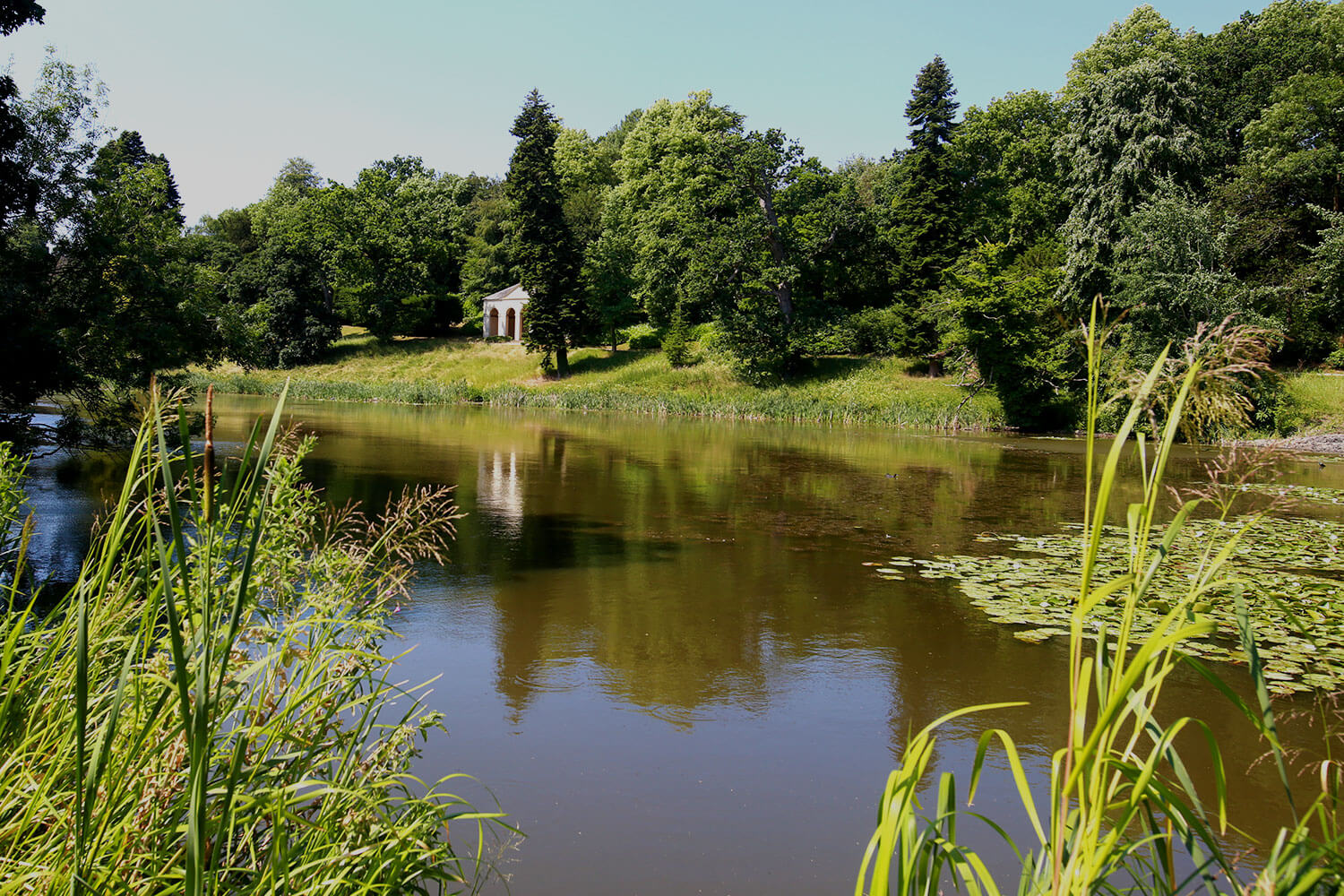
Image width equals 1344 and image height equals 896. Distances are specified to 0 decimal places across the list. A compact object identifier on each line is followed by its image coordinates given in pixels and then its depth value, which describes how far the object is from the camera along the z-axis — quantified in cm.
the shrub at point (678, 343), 3850
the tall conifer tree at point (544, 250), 4078
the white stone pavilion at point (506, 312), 4816
